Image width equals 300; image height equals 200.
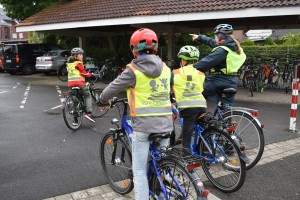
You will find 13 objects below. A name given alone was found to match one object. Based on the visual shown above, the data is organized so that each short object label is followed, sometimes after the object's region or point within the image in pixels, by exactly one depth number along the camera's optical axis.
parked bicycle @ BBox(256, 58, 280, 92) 12.28
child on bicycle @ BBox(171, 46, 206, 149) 4.02
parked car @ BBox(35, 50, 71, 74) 18.48
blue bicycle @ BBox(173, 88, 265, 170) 4.43
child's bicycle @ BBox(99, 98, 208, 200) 2.82
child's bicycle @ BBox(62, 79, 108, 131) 6.92
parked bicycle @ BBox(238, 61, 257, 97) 11.91
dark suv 19.75
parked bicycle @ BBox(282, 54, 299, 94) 12.60
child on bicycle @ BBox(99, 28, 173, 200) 2.85
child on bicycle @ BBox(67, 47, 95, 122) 6.93
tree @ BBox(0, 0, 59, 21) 22.61
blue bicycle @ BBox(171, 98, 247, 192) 3.77
